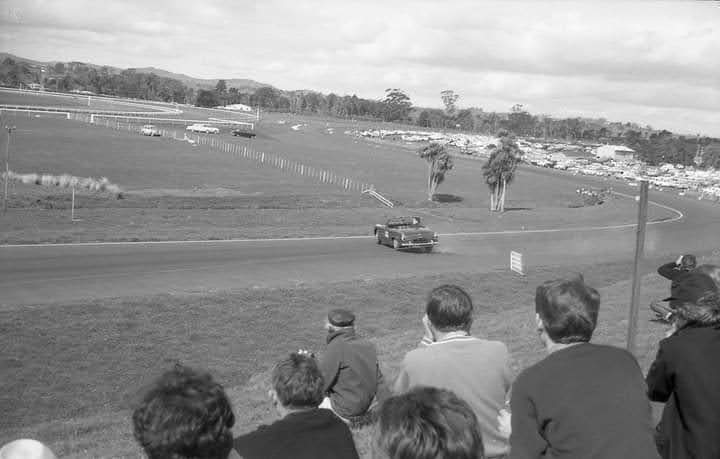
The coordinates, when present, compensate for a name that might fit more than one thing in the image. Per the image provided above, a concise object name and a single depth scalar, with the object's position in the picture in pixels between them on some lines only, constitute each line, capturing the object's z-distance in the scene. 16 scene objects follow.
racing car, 31.48
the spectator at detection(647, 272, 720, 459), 4.27
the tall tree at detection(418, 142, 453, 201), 58.34
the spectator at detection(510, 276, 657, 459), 3.49
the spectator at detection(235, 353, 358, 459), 3.90
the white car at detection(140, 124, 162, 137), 90.69
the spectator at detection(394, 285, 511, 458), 4.47
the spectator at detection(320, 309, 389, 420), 6.70
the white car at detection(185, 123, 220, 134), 104.38
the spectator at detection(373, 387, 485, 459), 2.54
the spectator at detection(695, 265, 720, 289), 5.43
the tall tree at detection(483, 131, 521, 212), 53.22
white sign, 27.94
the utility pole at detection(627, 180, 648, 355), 8.28
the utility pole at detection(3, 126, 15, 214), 33.99
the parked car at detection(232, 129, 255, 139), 105.50
